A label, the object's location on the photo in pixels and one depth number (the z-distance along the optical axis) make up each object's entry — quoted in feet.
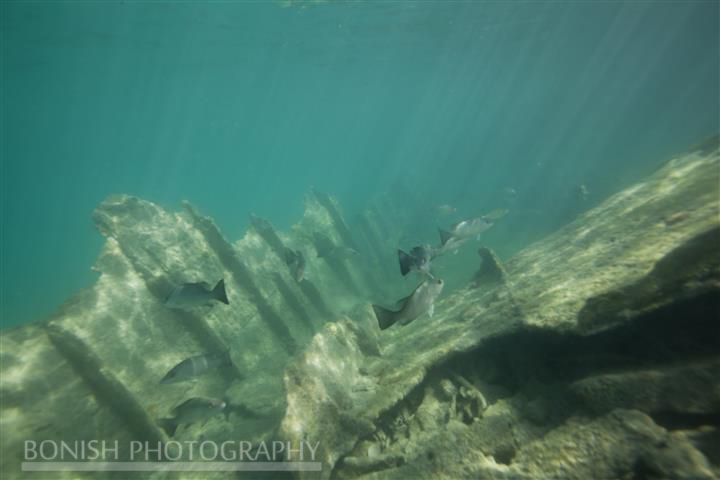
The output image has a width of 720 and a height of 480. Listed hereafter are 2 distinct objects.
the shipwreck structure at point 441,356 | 11.68
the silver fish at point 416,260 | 16.83
